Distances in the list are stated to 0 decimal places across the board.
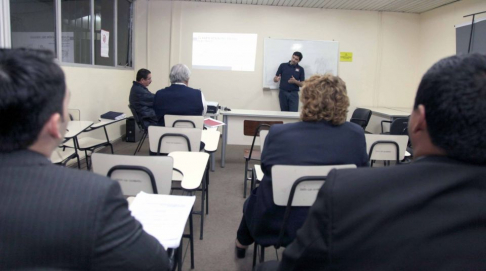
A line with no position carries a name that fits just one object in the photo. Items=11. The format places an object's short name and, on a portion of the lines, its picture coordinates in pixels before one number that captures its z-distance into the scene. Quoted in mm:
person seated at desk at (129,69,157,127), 4340
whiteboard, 6707
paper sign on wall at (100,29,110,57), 5090
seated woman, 1640
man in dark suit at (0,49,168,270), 656
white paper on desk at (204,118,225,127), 3762
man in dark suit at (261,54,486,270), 591
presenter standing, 6445
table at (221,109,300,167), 4438
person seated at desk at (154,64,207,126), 3441
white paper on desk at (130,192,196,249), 1074
